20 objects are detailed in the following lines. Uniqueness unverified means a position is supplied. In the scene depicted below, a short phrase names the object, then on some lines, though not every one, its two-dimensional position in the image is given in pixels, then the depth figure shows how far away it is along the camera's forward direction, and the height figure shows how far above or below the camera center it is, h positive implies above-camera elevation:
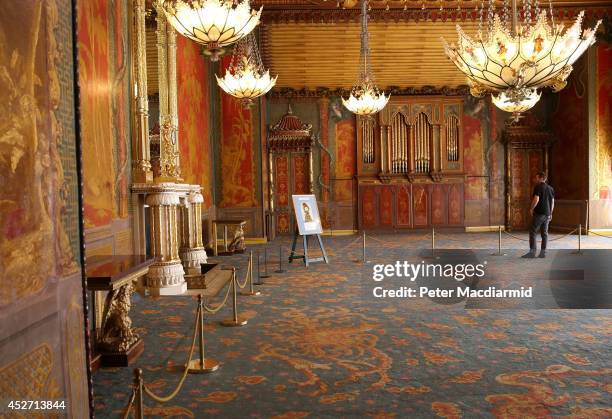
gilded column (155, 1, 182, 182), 8.17 +1.55
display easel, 9.35 -1.17
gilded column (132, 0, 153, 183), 7.07 +1.26
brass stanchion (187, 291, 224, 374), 3.94 -1.31
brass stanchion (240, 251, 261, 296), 6.74 -1.29
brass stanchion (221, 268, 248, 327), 5.39 -1.31
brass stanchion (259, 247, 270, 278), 8.38 -1.29
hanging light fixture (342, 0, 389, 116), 12.07 +2.13
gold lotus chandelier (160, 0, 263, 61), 5.84 +1.99
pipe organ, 15.70 +0.67
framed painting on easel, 9.64 -0.46
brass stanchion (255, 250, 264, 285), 7.77 -1.29
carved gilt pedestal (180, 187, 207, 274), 9.07 -0.72
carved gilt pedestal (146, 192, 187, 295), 7.07 -0.65
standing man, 9.52 -0.39
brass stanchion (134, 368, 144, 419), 2.27 -0.86
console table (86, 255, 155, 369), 4.18 -1.05
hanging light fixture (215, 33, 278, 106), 9.29 +2.00
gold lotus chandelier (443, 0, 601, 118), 5.84 +1.52
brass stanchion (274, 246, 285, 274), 8.78 -1.29
